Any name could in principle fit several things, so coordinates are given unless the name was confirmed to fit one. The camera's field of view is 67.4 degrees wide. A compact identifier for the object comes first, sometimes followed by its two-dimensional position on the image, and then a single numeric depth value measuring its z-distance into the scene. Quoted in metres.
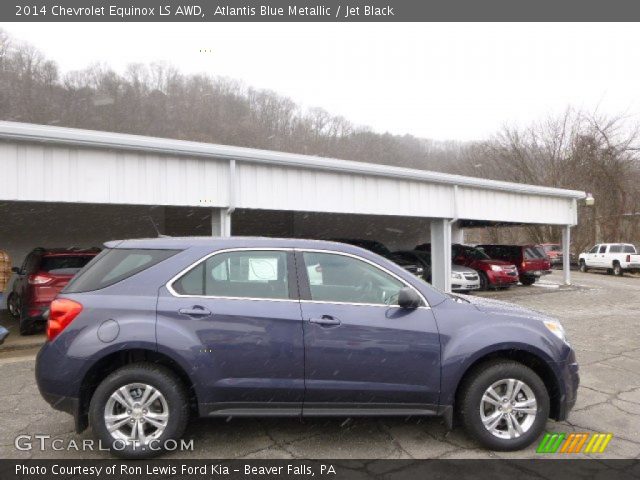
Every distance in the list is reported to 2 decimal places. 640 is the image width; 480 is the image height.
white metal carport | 7.44
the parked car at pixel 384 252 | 14.75
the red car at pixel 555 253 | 32.03
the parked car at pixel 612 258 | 24.61
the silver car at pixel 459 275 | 15.12
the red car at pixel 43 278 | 8.02
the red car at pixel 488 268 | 15.95
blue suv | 3.51
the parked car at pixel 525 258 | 17.80
